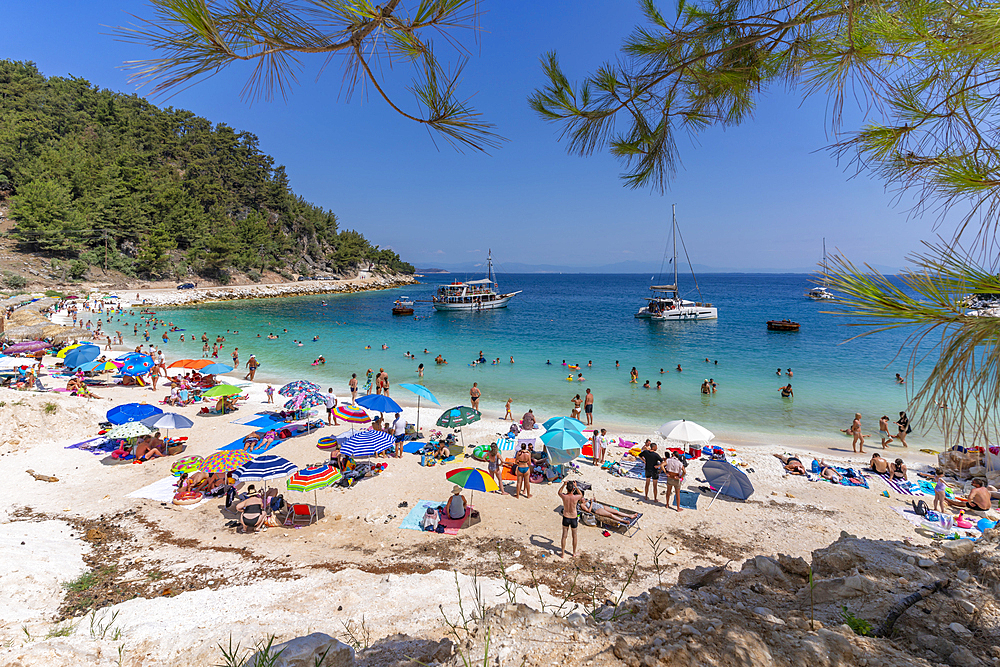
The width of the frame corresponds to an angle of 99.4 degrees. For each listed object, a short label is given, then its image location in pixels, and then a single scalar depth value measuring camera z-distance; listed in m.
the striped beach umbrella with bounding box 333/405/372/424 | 13.23
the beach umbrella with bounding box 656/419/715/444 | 10.60
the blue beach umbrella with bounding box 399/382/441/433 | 12.68
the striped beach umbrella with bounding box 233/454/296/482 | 8.44
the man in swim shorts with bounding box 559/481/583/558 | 7.06
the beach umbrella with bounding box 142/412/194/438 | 10.93
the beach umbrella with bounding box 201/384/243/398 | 13.70
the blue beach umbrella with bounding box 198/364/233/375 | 17.81
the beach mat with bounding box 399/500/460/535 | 8.06
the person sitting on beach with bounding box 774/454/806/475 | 11.15
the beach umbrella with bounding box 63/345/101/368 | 16.70
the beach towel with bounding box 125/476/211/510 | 8.84
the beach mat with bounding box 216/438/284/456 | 9.63
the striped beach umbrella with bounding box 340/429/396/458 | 10.14
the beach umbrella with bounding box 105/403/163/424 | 10.98
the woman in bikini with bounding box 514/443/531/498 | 9.52
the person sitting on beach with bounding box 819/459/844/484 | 10.70
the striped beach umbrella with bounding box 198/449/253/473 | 8.95
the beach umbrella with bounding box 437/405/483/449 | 13.08
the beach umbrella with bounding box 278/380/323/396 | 13.61
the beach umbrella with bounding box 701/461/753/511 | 9.49
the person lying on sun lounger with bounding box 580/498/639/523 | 8.16
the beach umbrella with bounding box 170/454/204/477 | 9.38
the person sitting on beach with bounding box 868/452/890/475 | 10.95
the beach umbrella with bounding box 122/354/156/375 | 17.77
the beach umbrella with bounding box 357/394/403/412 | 11.51
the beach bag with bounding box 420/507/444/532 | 7.98
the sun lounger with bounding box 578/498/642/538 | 8.05
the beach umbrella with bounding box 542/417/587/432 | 10.25
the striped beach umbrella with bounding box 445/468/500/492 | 8.63
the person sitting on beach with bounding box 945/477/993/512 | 8.98
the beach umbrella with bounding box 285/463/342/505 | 8.91
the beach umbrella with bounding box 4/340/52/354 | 20.23
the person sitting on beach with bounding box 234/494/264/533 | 7.90
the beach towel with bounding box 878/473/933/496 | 10.00
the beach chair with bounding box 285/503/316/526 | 8.18
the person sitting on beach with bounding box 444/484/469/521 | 8.22
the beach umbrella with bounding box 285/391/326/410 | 13.07
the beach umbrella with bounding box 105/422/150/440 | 10.24
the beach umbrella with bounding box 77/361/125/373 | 17.64
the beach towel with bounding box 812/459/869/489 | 10.46
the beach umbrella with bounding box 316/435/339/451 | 11.85
